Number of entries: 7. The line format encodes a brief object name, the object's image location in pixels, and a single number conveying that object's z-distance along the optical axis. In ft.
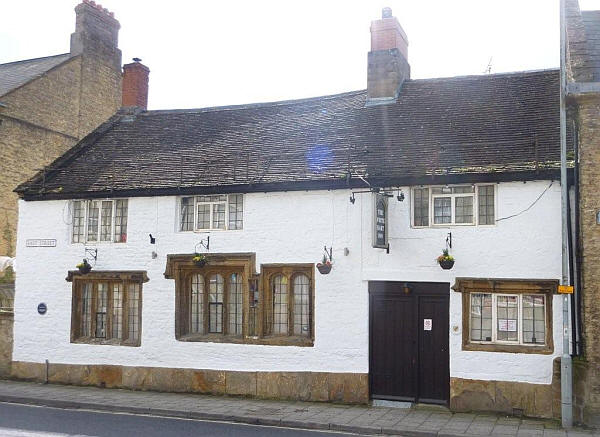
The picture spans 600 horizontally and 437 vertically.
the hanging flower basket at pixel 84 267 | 58.18
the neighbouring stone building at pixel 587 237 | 41.23
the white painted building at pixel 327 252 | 46.24
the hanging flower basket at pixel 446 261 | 46.09
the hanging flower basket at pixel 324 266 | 50.01
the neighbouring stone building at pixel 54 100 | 86.02
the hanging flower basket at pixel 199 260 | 53.83
